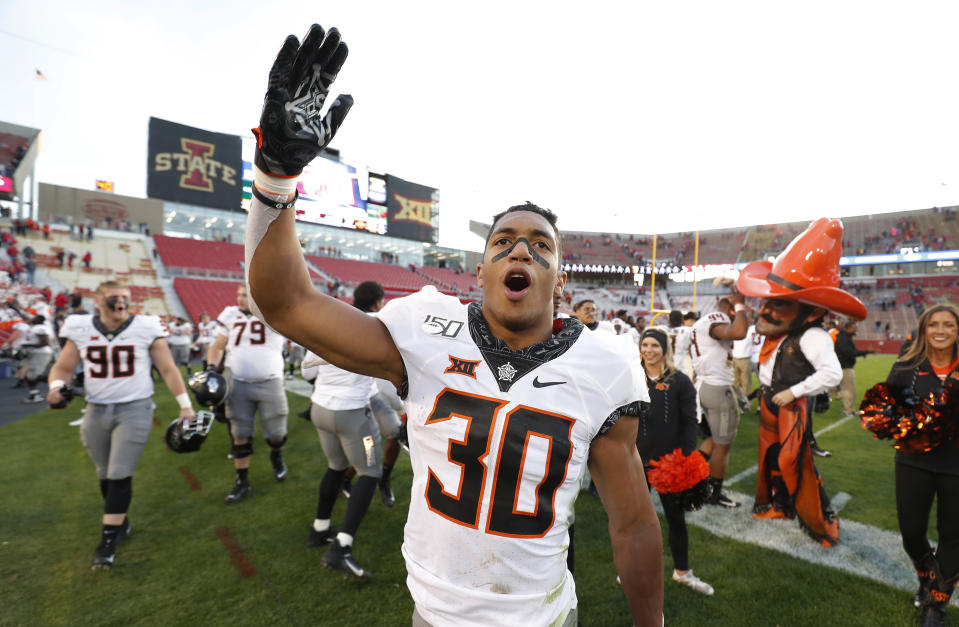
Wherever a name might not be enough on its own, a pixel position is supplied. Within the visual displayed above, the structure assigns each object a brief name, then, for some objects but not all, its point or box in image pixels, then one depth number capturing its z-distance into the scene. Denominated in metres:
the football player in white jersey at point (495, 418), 1.30
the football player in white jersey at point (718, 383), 4.76
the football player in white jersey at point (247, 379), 4.85
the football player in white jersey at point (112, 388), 3.61
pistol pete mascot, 3.92
